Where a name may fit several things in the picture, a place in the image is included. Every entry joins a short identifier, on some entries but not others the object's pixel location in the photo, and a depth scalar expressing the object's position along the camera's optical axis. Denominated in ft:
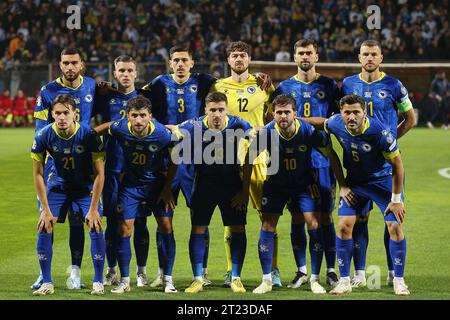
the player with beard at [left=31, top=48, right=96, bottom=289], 59.77
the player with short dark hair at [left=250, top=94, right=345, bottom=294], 57.52
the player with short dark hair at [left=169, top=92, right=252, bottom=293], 58.18
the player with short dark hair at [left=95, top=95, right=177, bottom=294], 57.39
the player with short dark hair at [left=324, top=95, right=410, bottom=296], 55.72
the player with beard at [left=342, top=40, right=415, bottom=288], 59.67
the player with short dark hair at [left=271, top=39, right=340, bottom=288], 59.67
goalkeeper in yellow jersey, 61.21
